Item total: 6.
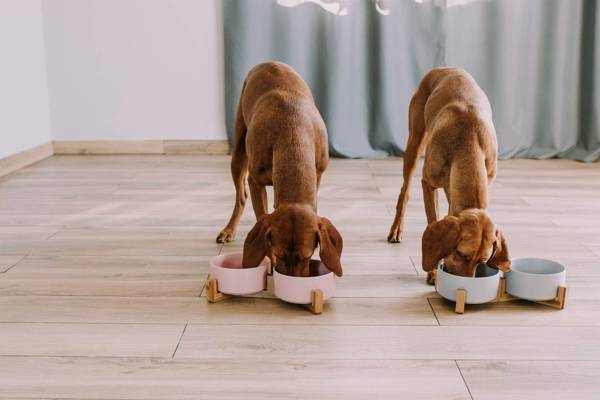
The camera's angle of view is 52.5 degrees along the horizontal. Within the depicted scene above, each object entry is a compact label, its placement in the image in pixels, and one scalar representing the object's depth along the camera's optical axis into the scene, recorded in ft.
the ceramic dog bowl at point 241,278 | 6.62
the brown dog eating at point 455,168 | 6.15
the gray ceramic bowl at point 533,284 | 6.57
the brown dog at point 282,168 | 6.12
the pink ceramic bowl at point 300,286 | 6.35
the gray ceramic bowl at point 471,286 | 6.43
